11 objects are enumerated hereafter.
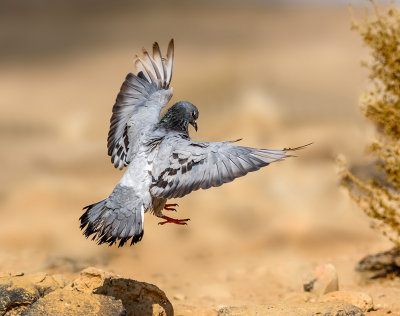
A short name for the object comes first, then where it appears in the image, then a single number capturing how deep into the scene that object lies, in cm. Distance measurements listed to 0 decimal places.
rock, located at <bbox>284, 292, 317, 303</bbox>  1678
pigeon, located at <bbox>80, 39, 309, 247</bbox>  1142
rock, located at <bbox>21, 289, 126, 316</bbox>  1140
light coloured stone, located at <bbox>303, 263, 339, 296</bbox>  1797
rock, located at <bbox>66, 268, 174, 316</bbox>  1361
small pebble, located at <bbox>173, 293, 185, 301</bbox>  1884
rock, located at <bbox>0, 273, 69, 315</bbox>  1230
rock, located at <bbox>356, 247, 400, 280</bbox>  2056
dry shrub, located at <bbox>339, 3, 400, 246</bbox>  1922
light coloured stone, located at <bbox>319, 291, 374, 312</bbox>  1532
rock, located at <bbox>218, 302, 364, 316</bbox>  1244
